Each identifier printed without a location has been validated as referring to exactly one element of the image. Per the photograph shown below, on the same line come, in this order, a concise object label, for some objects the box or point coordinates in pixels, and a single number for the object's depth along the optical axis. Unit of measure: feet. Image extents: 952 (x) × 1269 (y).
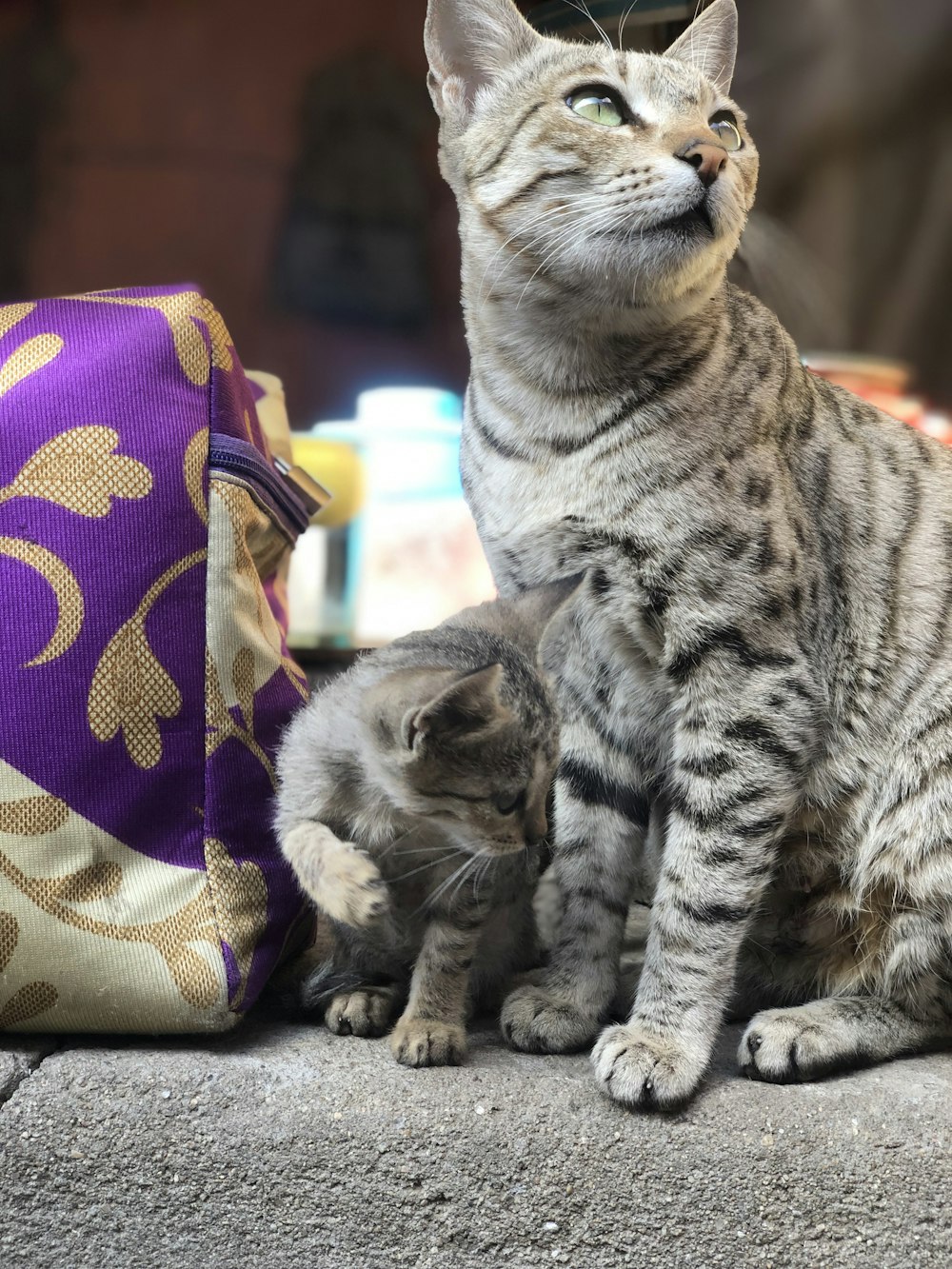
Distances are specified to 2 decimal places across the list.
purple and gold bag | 1.29
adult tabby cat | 1.39
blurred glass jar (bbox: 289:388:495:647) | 3.48
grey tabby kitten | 1.27
